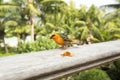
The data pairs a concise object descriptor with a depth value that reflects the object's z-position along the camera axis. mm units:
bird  1312
